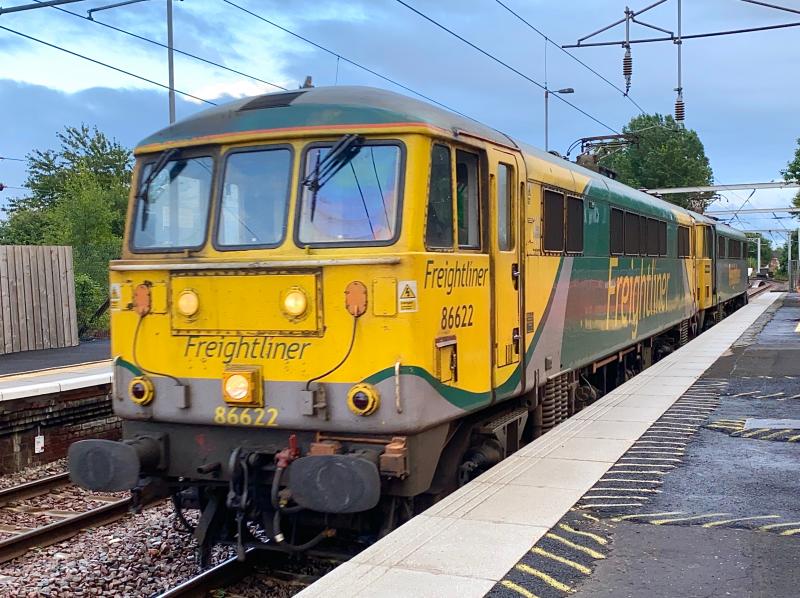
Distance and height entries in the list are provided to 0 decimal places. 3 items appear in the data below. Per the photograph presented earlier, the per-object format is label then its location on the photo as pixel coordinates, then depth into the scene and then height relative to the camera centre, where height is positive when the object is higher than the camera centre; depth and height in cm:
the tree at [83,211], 2233 +204
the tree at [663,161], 6450 +759
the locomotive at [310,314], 552 -32
